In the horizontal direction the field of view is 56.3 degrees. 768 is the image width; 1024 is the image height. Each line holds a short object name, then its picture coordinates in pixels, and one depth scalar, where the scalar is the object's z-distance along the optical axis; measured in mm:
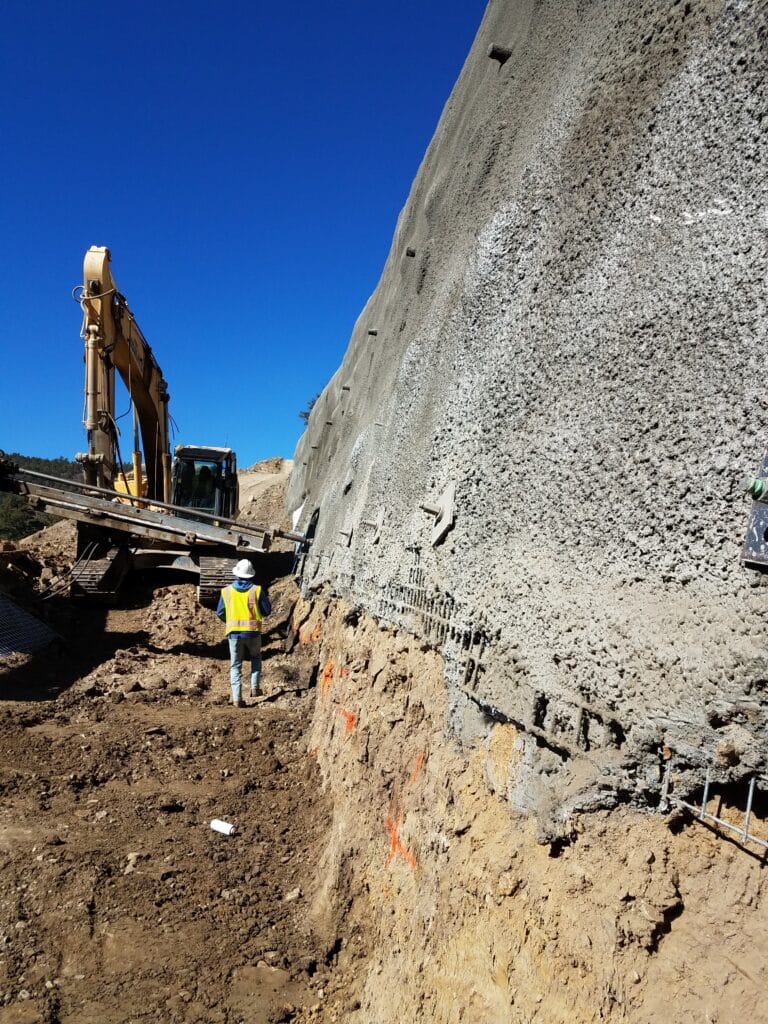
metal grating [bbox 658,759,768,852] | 1902
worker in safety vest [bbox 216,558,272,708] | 8156
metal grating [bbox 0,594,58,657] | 9141
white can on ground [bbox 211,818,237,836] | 5051
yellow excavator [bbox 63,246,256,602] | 10750
